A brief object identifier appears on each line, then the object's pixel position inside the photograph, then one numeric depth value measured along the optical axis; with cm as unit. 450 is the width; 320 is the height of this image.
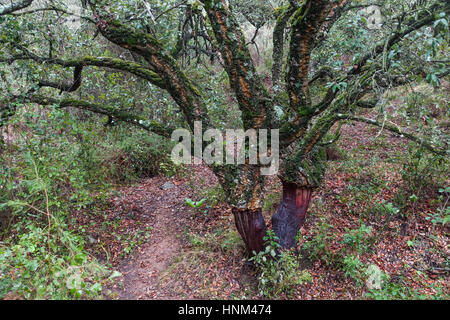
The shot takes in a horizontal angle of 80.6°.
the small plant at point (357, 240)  380
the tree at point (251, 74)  261
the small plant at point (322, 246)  384
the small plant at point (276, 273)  336
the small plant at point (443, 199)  436
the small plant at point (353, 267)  341
